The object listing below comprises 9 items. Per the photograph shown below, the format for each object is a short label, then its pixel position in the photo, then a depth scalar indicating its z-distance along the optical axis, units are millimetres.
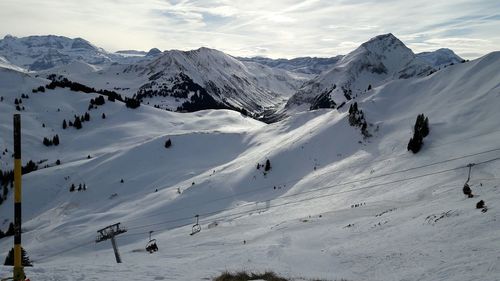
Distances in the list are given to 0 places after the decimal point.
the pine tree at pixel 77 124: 135375
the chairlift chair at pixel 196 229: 44016
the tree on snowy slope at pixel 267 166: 68375
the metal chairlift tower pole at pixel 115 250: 31048
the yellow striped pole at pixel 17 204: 11164
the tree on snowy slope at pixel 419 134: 52875
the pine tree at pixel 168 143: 97550
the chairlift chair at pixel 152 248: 36662
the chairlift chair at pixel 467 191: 26550
